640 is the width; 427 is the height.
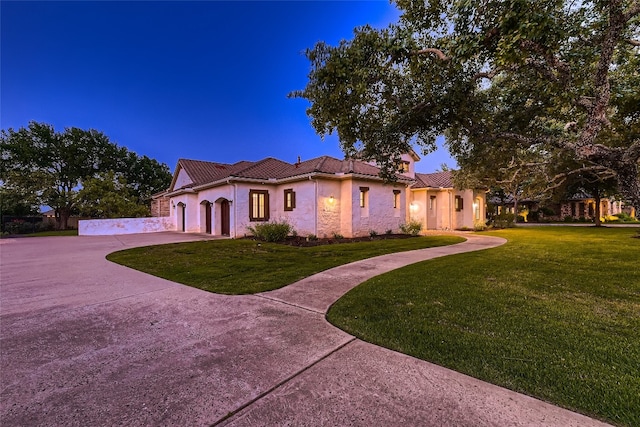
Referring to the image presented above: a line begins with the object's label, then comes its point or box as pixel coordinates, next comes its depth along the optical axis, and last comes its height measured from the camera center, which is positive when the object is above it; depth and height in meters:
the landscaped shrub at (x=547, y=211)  36.31 +0.43
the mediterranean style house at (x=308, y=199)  14.42 +1.06
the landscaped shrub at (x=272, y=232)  13.40 -0.71
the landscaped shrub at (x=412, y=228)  16.34 -0.73
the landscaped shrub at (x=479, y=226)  20.42 -0.82
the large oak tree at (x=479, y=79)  4.21 +2.62
